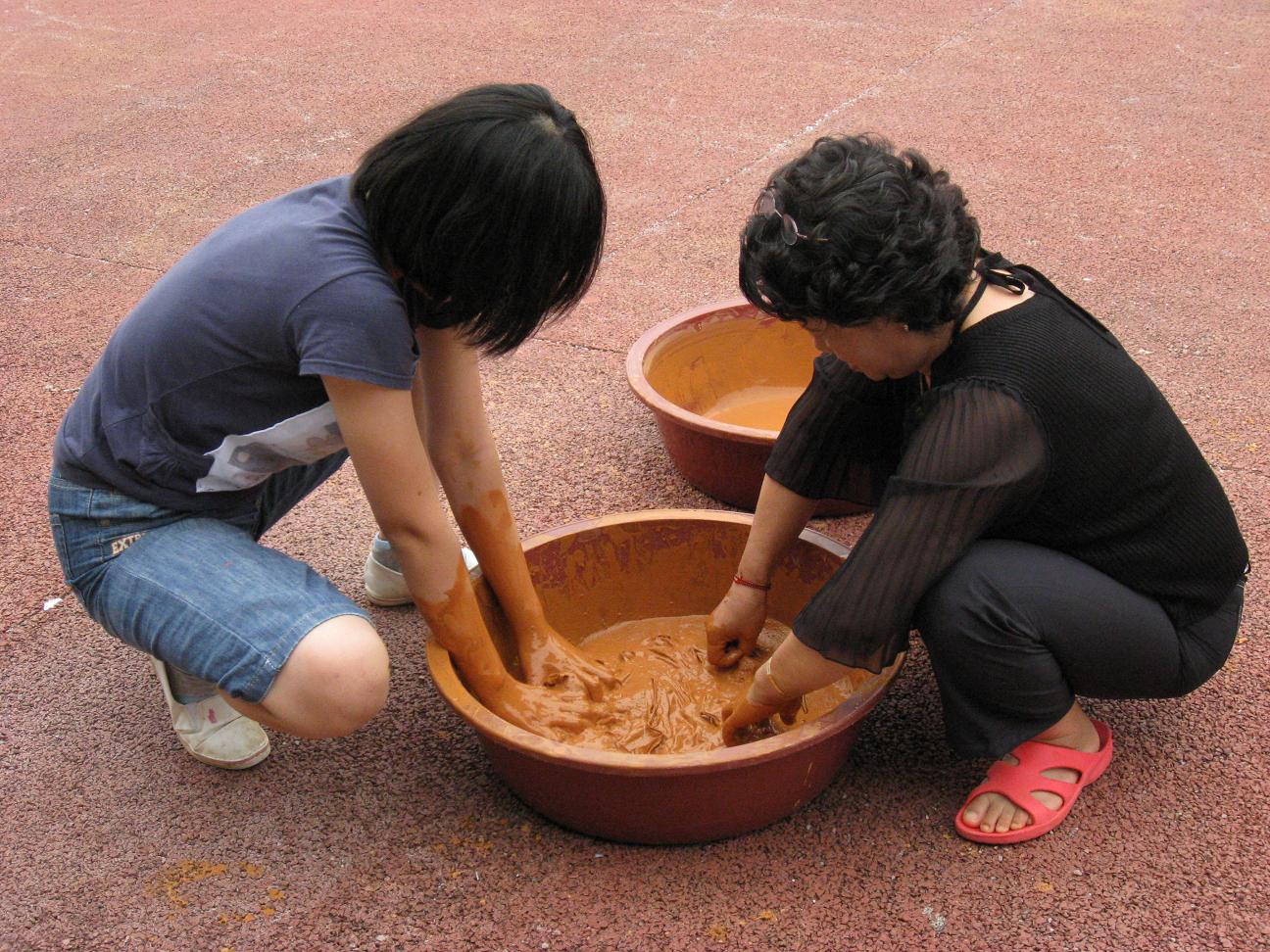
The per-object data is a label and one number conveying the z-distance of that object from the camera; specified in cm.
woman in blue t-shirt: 173
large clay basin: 186
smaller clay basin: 295
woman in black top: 179
